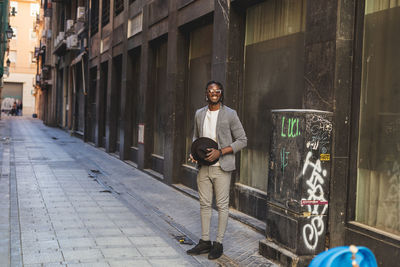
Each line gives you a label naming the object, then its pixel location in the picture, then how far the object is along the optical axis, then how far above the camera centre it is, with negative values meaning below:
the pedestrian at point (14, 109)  61.38 +0.14
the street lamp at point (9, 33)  28.28 +4.64
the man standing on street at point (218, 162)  5.39 -0.51
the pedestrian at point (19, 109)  63.59 +0.18
